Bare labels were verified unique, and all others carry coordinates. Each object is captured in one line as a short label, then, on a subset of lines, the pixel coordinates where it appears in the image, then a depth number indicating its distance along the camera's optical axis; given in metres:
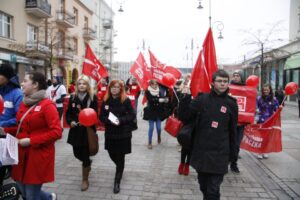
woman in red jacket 3.08
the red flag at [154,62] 10.18
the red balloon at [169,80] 5.57
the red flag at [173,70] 9.88
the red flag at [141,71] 11.47
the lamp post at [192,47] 28.03
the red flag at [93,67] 8.88
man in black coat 3.26
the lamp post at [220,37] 20.20
